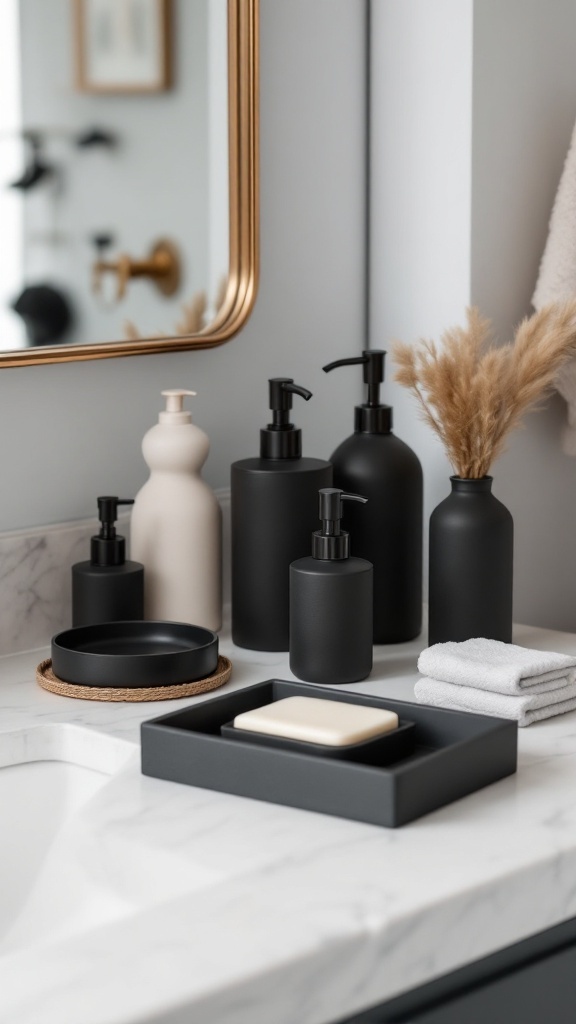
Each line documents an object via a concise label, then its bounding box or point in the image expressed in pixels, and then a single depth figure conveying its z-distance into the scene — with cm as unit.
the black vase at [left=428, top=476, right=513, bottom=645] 168
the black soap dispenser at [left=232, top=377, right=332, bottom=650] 170
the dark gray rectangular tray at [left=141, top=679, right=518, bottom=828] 140
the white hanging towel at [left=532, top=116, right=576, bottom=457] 183
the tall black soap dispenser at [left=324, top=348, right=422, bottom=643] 174
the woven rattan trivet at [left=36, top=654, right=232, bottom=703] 159
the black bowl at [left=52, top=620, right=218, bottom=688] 160
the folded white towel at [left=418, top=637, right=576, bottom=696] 155
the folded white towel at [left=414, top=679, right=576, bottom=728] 155
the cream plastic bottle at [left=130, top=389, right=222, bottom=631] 172
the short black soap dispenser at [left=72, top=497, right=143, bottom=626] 169
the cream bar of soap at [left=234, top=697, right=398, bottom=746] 144
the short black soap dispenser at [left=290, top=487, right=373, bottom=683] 161
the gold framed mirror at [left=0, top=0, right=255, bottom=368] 168
